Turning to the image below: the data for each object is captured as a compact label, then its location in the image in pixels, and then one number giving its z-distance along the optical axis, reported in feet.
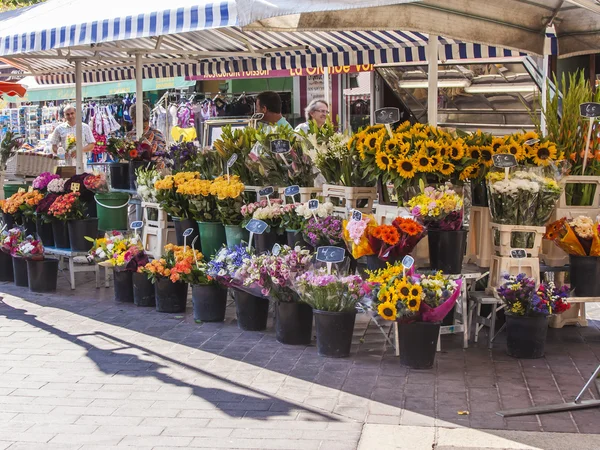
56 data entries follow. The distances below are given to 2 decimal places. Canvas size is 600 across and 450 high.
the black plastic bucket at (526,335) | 19.01
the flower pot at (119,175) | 28.37
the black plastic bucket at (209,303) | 22.89
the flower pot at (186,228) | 25.16
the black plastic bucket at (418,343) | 18.17
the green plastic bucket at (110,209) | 27.91
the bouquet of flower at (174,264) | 22.85
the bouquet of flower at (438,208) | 18.89
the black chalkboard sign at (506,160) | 18.76
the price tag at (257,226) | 21.24
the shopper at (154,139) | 29.01
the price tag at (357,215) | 19.44
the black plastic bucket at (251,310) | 21.80
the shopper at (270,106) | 28.81
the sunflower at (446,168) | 19.24
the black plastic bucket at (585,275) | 19.61
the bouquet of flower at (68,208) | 27.66
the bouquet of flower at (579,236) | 19.29
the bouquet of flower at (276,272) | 19.66
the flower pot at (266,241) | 22.71
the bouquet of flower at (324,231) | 20.51
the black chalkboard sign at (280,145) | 22.54
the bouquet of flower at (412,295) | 17.70
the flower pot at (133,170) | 28.25
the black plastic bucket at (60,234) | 28.30
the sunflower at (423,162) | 19.13
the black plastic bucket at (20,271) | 28.45
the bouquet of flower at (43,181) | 29.60
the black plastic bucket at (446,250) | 19.19
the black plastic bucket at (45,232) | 29.17
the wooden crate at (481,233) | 20.56
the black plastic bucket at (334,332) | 18.99
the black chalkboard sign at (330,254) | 18.99
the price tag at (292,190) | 22.02
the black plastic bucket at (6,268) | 29.89
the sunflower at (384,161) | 19.51
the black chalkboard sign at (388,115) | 19.75
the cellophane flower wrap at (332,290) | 18.57
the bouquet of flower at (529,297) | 18.58
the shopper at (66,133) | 39.55
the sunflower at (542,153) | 19.33
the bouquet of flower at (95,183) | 28.04
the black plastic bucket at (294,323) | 20.30
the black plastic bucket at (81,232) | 27.78
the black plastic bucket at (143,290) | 25.00
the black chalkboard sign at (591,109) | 19.51
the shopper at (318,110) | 28.68
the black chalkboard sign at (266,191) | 22.68
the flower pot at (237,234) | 23.76
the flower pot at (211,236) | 24.52
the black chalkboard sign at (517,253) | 19.33
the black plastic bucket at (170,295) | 24.00
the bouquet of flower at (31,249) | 27.27
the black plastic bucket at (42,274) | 27.66
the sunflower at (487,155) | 19.94
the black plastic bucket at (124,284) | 25.79
